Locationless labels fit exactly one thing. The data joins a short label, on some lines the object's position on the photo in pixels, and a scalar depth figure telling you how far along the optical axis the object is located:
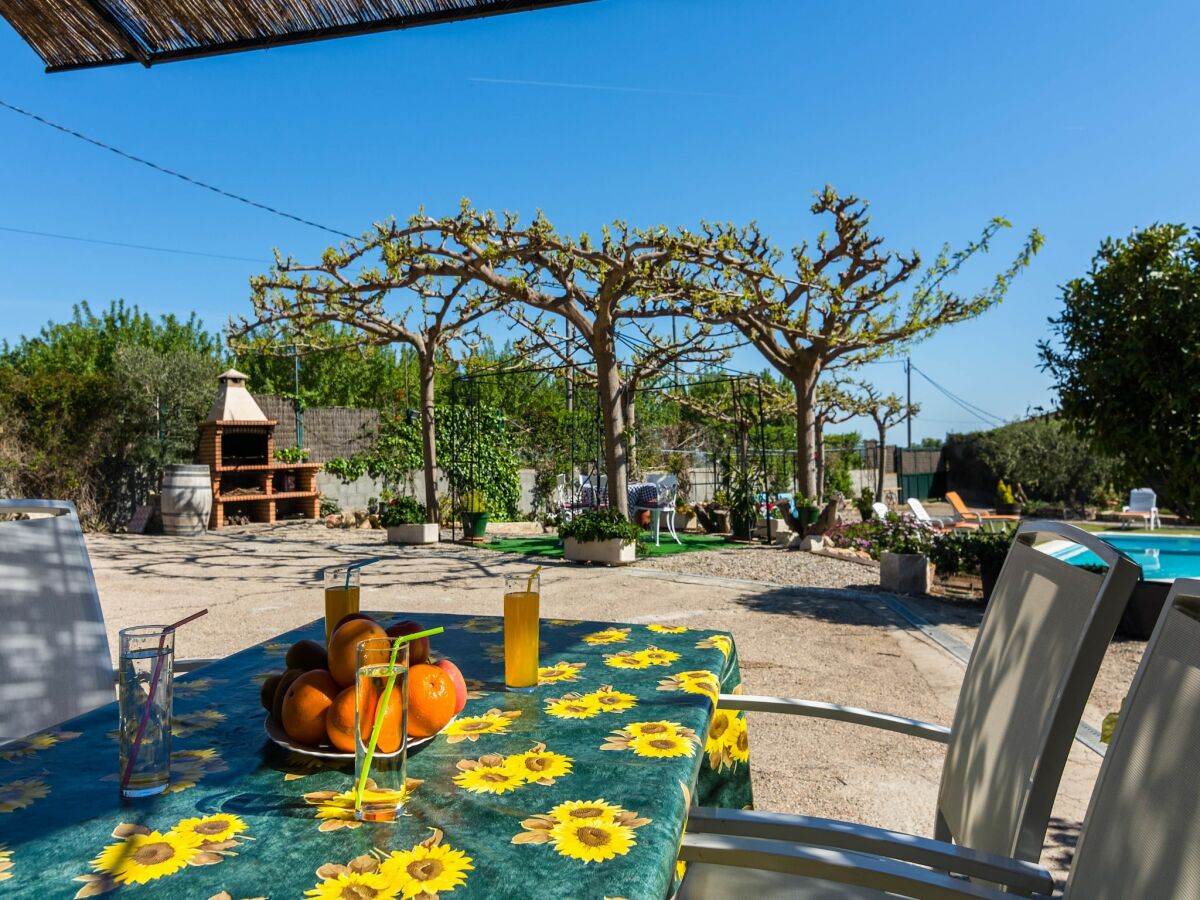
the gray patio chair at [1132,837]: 0.67
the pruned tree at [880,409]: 16.00
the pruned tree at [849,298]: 8.98
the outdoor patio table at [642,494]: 11.69
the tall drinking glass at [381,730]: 0.87
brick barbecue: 11.74
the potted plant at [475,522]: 10.31
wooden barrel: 11.01
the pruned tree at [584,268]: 7.75
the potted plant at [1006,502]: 16.05
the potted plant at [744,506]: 10.70
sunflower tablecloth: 0.71
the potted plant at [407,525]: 10.14
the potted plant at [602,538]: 8.22
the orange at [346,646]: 1.01
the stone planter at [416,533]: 10.14
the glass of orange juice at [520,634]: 1.34
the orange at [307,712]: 1.00
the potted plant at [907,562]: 6.52
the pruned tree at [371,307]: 8.57
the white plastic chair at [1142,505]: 13.66
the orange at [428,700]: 1.02
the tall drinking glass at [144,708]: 0.90
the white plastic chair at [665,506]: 10.14
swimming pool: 7.03
